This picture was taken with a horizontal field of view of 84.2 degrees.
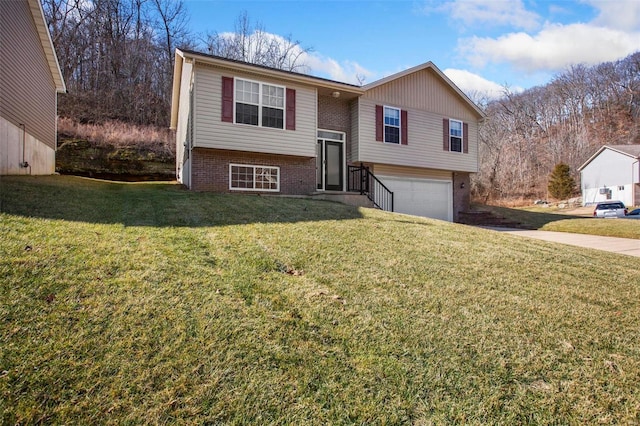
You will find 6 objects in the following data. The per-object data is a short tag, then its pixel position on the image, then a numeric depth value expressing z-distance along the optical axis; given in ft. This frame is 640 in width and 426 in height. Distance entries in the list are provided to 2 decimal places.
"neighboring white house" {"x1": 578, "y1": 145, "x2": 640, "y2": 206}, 110.52
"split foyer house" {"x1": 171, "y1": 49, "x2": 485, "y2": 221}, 36.58
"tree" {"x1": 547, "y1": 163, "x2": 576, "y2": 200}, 117.91
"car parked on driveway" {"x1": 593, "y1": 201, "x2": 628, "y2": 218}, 70.23
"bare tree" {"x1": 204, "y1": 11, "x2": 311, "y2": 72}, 101.19
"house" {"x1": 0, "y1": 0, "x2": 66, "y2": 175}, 29.96
